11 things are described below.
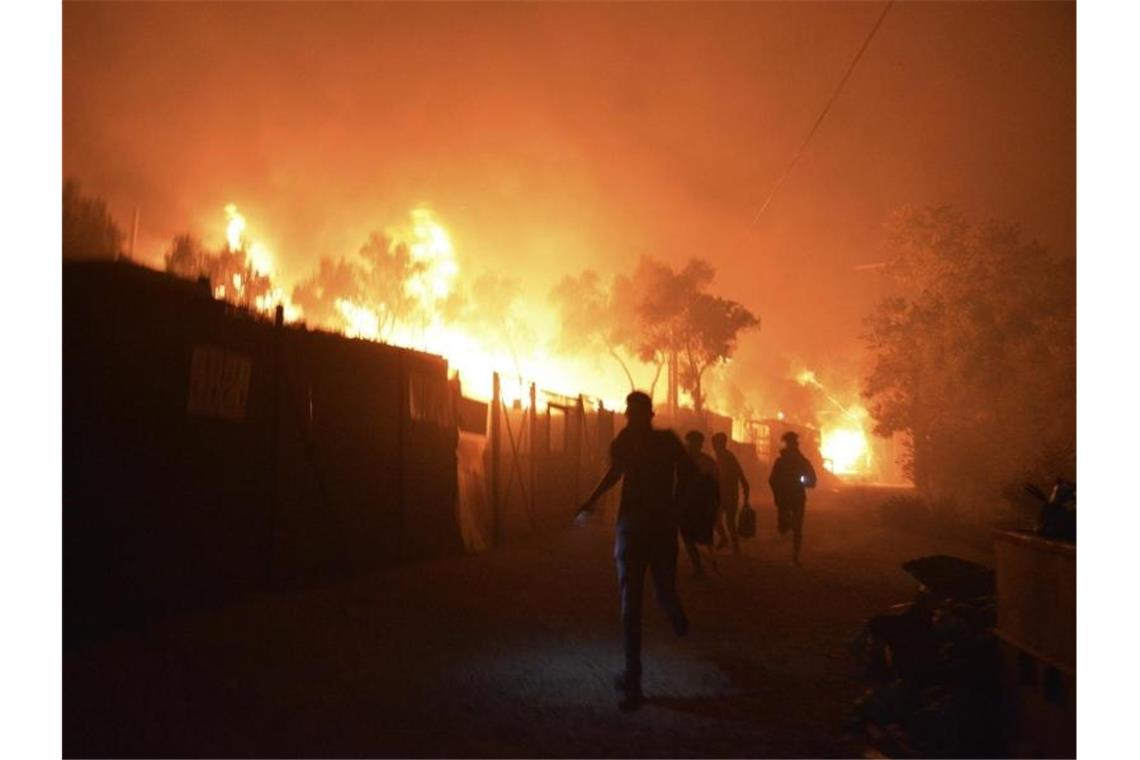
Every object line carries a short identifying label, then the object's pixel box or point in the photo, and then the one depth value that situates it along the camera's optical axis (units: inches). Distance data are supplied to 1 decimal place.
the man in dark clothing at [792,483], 452.1
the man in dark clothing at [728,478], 465.7
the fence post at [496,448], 473.7
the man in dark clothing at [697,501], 223.0
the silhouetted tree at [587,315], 2091.5
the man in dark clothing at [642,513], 201.0
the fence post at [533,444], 546.3
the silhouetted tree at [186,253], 1712.6
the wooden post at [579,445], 658.2
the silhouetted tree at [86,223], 1206.9
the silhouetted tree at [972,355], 871.1
